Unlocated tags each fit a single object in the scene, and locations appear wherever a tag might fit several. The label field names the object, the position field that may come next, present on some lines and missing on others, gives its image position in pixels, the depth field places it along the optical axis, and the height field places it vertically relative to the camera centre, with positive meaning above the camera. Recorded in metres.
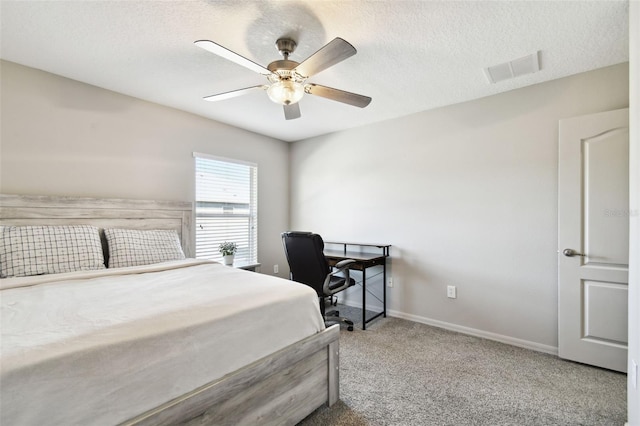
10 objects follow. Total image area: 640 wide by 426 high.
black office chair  2.75 -0.52
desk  3.12 -0.52
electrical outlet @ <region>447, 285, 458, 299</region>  3.04 -0.84
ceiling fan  1.59 +0.91
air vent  2.20 +1.18
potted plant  3.47 -0.48
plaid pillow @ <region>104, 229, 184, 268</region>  2.43 -0.31
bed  0.91 -0.53
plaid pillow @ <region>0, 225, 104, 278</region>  1.96 -0.28
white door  2.16 -0.19
